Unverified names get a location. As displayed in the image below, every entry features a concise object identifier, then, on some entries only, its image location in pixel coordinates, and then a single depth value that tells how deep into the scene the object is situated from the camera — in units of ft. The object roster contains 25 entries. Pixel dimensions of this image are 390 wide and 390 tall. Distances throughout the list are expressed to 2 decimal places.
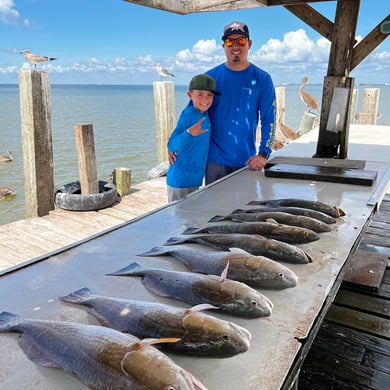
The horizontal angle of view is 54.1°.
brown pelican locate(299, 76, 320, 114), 45.53
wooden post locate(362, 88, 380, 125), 43.14
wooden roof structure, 16.26
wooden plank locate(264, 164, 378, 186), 11.59
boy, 11.76
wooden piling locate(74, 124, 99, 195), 21.58
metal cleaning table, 3.95
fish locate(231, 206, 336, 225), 8.05
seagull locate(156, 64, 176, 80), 35.99
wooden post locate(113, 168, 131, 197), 24.81
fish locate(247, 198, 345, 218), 8.51
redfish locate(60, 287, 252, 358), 4.07
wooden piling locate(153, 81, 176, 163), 30.73
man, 12.97
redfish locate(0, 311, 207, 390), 3.44
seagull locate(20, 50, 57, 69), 24.77
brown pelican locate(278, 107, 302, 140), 44.93
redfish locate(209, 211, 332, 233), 7.54
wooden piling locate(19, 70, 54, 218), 19.92
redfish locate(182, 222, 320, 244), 6.97
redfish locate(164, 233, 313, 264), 6.13
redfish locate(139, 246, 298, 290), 5.38
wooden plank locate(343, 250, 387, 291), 9.95
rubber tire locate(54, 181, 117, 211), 21.27
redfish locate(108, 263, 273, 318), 4.74
